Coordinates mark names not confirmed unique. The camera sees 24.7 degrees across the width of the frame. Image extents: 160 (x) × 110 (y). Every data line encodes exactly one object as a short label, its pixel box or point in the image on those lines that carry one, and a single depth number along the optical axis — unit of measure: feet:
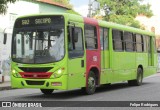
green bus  39.68
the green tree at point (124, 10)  158.40
